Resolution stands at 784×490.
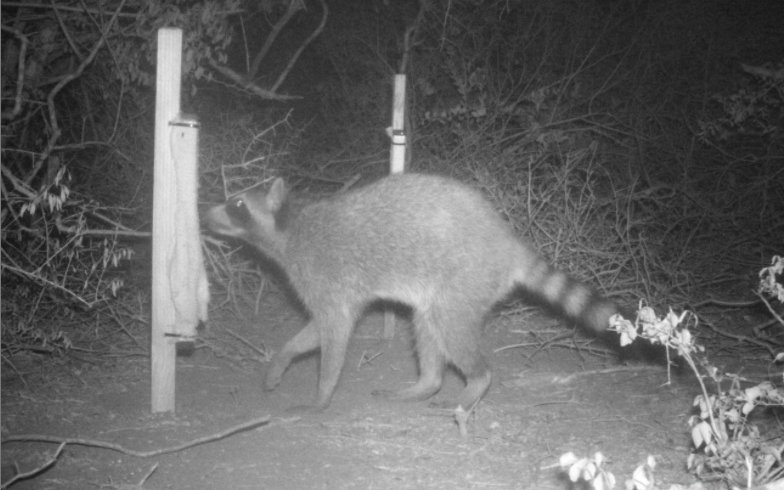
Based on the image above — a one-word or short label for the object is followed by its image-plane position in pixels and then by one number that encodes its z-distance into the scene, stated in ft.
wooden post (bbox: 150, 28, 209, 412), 14.42
